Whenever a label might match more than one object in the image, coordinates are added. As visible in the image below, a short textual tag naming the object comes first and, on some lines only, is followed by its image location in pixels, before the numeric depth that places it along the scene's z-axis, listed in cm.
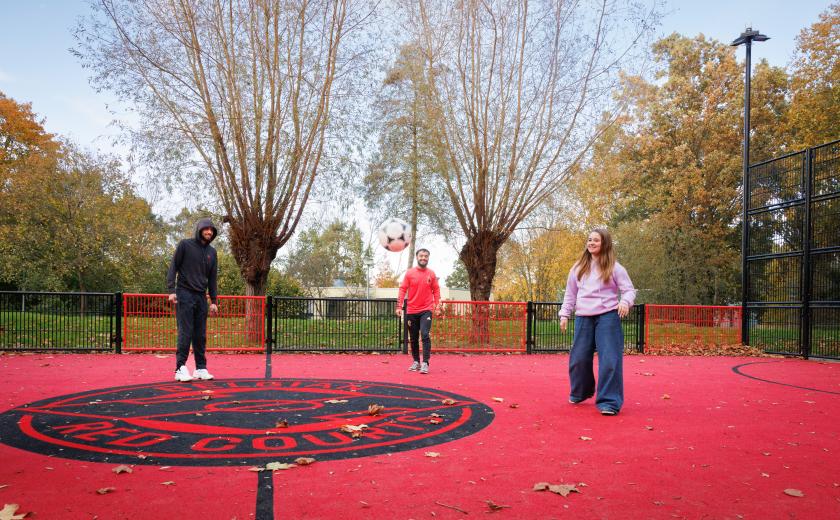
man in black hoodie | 861
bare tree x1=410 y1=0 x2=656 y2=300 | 1648
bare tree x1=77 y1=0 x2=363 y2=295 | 1511
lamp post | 1669
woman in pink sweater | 684
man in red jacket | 1023
